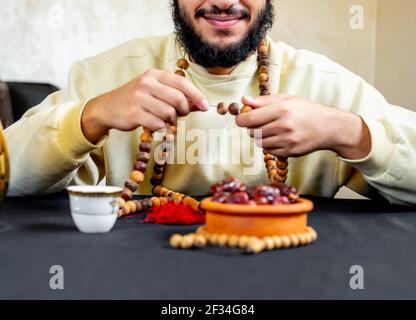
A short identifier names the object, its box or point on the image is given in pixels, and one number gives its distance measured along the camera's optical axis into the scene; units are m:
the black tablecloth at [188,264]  0.71
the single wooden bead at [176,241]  0.92
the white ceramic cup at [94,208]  1.01
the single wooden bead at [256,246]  0.88
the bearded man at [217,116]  1.22
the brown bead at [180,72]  1.55
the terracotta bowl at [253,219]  0.91
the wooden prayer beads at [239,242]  0.89
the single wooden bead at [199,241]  0.90
